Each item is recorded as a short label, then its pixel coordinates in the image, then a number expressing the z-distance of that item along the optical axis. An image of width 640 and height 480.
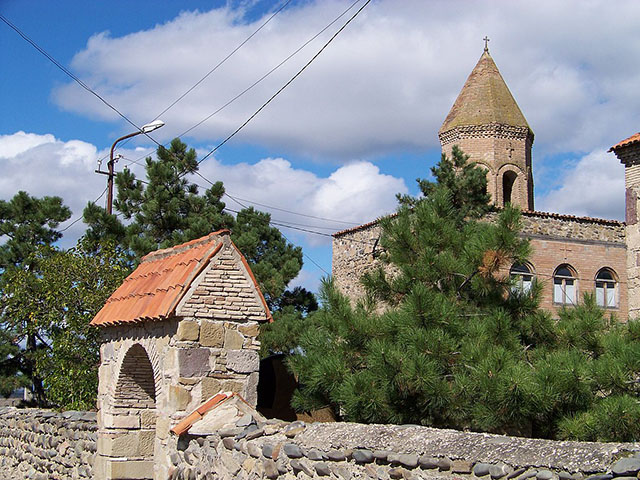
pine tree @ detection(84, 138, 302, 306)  18.53
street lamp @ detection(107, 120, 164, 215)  18.87
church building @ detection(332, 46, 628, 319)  21.88
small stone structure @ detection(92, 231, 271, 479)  7.33
